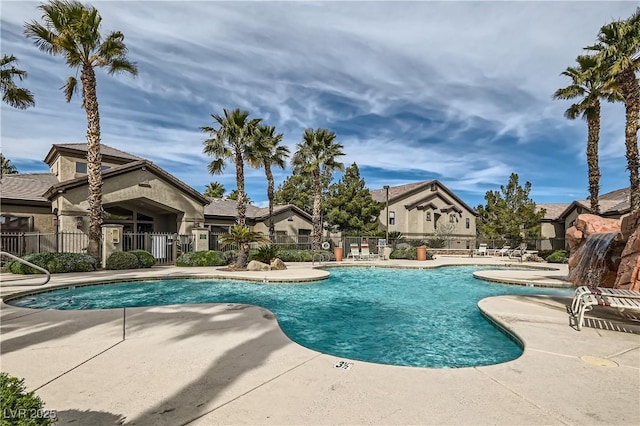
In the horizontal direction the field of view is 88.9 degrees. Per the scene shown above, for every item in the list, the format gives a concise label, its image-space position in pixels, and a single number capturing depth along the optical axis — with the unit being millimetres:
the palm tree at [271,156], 21188
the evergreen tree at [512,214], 34094
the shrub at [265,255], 19047
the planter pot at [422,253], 25500
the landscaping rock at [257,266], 16828
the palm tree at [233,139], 20281
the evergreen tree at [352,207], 30859
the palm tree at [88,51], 15586
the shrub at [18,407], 1934
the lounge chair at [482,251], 31422
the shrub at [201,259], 18906
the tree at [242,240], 17375
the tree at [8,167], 36331
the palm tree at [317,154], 26281
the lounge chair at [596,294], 6035
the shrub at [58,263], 14534
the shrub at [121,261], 16766
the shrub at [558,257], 22969
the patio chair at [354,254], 25162
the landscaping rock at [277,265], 17328
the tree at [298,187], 44375
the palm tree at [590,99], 19953
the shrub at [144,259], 17672
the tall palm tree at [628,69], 16094
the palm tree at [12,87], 15383
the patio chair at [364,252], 24900
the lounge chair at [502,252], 29236
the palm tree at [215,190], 54750
